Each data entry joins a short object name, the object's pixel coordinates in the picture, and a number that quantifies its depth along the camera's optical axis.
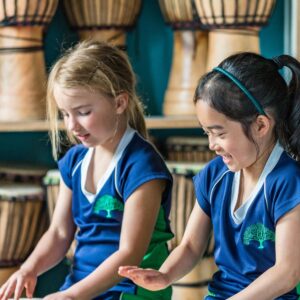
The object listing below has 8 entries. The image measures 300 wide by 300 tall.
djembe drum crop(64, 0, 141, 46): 4.16
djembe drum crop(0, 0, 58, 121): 4.07
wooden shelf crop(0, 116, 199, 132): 3.99
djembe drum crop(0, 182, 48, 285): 4.01
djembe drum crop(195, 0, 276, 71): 4.03
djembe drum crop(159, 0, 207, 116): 4.19
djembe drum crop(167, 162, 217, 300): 3.95
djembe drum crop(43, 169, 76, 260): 4.02
